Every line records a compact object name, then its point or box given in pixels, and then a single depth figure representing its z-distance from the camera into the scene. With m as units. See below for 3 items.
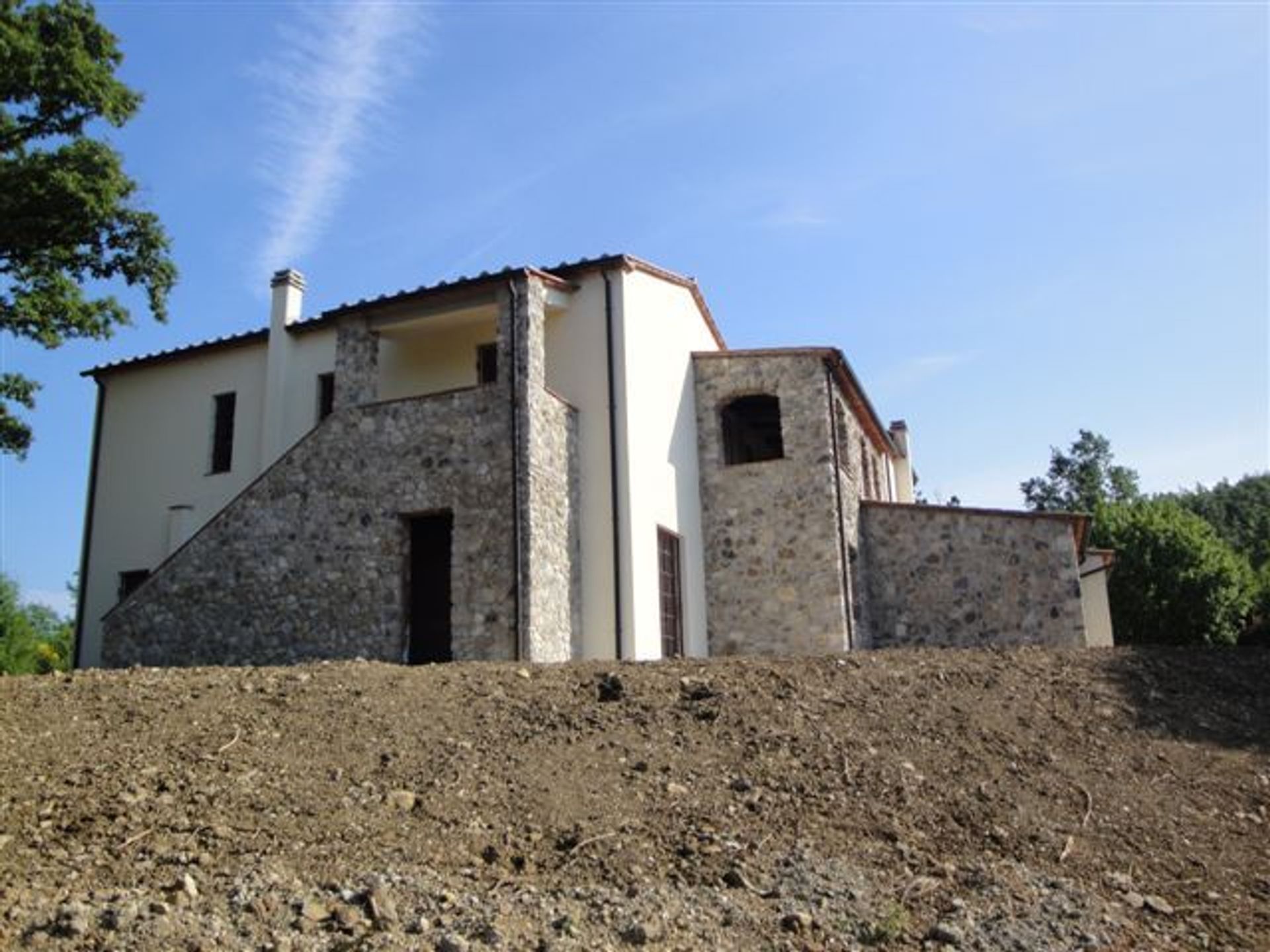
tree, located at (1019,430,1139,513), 57.47
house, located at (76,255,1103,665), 14.60
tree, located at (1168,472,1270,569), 46.72
